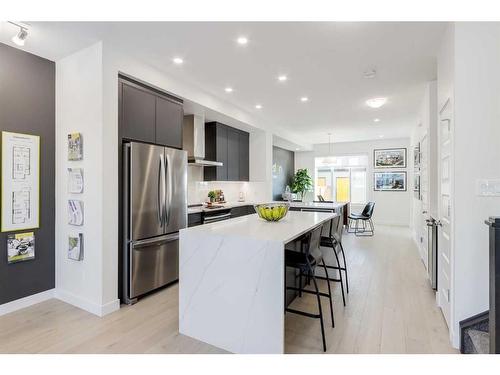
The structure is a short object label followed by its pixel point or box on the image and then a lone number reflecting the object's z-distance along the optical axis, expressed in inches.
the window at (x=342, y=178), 366.0
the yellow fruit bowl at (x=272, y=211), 109.7
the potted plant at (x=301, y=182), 359.8
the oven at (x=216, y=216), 169.3
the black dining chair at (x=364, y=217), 277.3
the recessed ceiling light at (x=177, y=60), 122.8
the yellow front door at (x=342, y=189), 376.2
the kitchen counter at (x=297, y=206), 173.7
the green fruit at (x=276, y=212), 109.5
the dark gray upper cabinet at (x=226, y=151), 206.1
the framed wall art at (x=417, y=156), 199.5
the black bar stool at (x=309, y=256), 88.7
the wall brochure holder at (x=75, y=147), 113.6
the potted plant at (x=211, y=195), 211.1
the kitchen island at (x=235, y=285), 76.3
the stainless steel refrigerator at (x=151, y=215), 117.6
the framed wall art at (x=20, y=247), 108.7
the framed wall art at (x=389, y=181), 338.3
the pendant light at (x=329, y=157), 346.6
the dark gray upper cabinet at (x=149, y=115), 120.0
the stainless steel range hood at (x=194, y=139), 180.5
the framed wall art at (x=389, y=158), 338.0
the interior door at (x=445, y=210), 92.3
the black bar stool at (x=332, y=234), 122.3
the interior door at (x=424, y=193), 149.9
